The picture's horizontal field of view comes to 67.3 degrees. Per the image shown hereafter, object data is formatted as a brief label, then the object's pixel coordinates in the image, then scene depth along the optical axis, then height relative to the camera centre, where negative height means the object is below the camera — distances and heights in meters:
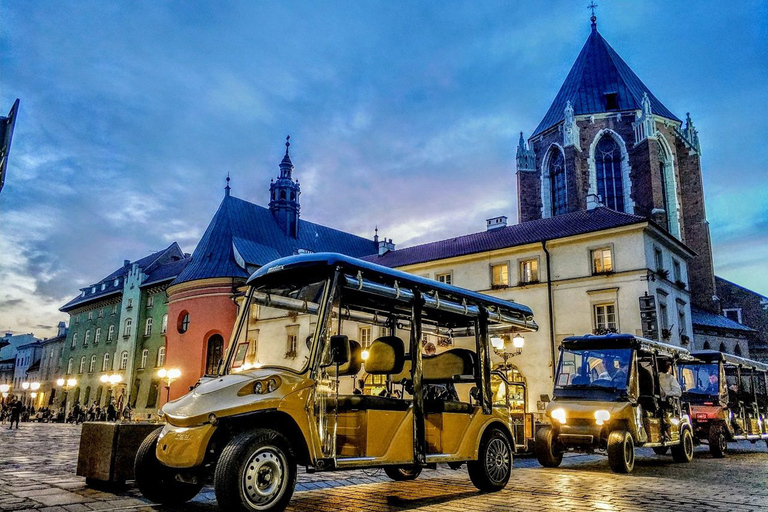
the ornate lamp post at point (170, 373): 24.36 +0.70
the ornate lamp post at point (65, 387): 50.12 -0.02
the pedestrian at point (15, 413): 30.19 -1.37
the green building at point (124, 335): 44.69 +4.43
